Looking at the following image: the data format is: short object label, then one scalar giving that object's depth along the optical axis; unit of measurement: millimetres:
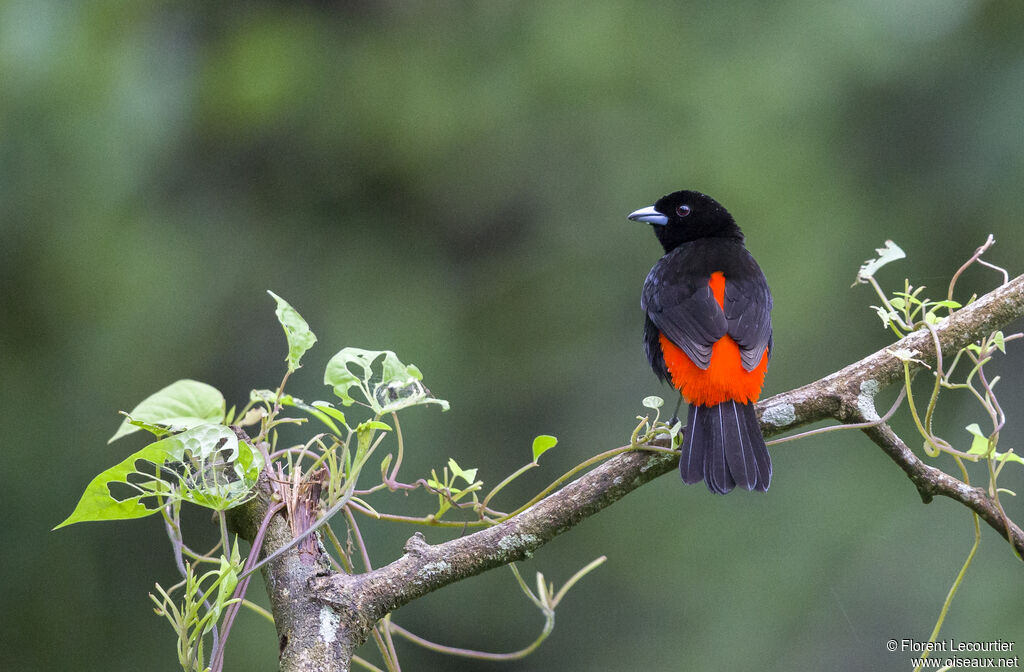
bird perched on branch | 7308
